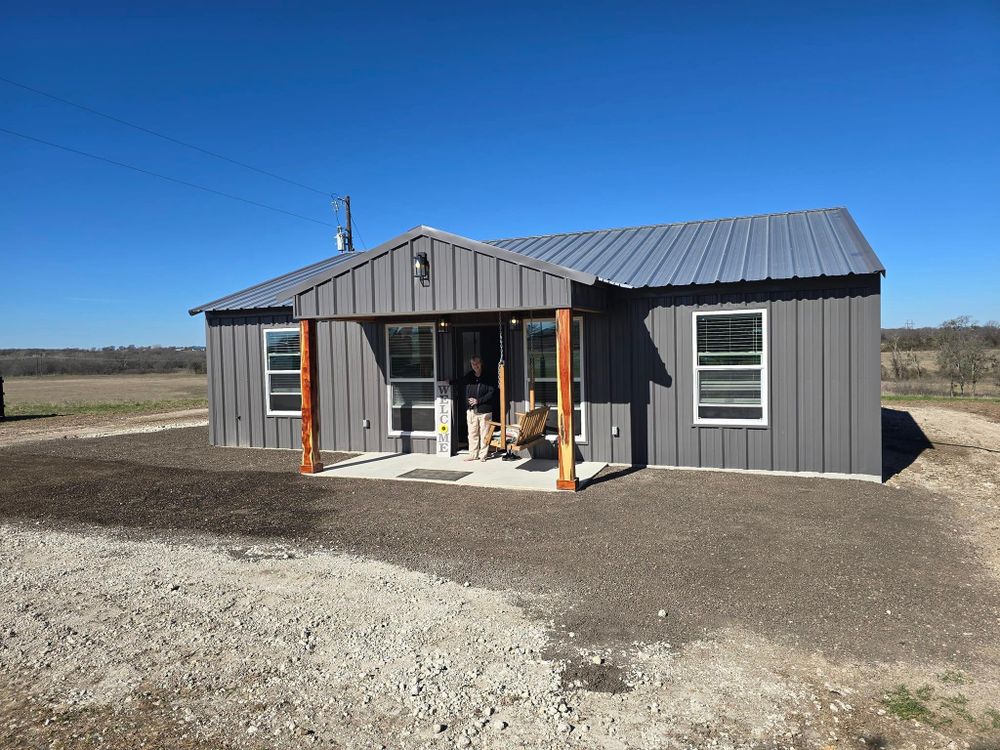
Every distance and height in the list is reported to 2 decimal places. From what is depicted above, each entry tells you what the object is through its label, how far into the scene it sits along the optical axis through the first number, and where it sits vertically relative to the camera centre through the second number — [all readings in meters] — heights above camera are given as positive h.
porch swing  8.61 -0.89
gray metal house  8.27 +0.32
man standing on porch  9.89 -0.63
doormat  8.69 -1.48
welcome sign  10.34 -0.84
